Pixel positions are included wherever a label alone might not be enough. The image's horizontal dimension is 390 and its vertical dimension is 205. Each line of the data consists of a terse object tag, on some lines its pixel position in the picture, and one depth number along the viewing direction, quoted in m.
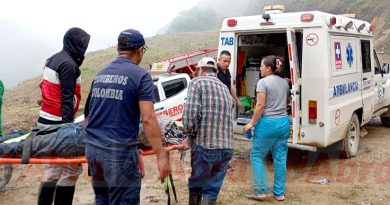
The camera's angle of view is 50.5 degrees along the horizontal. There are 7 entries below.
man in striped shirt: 4.01
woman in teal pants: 4.79
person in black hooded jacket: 3.79
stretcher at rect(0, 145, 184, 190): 3.50
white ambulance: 5.58
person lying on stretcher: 3.56
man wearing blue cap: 2.94
